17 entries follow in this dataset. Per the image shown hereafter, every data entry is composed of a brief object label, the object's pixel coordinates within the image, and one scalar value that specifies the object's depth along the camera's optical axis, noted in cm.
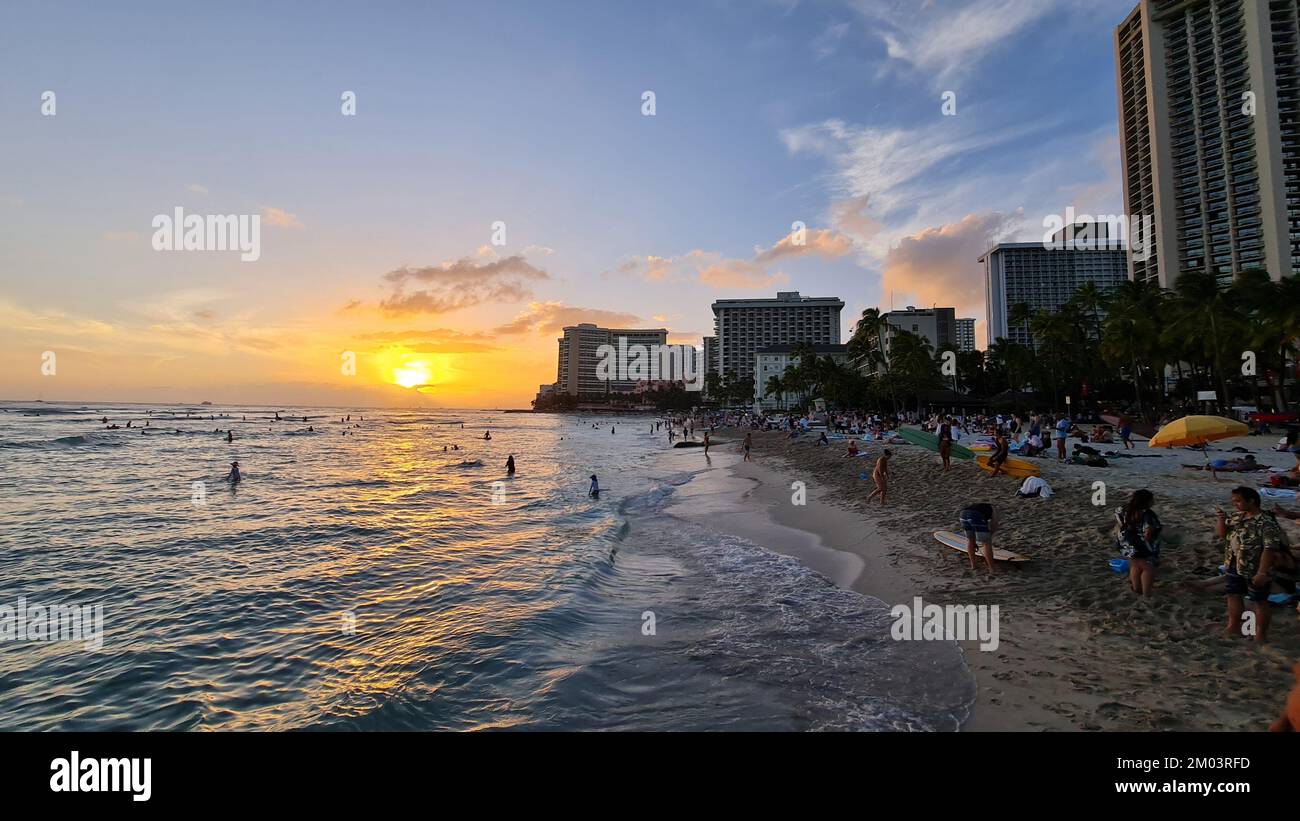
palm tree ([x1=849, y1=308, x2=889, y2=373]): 6331
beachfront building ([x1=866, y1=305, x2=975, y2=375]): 14375
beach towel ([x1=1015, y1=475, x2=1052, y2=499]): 1451
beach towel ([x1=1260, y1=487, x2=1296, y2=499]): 1180
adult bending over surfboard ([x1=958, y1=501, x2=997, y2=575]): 1018
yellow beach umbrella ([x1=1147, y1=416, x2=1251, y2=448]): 1355
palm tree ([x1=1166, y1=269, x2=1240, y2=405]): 3816
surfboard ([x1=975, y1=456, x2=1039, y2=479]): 1720
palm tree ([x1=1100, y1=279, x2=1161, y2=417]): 4425
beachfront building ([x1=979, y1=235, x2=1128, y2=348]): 19438
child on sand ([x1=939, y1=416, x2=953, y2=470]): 2155
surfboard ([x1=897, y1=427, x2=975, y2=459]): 2198
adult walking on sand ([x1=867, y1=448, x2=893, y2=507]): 1839
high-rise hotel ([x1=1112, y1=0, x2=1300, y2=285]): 8906
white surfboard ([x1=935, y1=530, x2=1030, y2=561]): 1040
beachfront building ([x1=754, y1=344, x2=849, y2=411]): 15825
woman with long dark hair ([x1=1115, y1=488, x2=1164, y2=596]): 773
